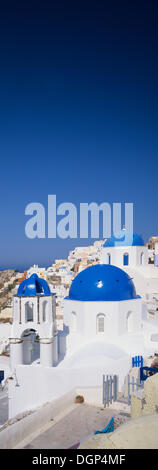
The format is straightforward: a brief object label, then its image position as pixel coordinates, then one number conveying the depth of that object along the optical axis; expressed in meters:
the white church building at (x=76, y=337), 13.02
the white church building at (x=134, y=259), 27.64
